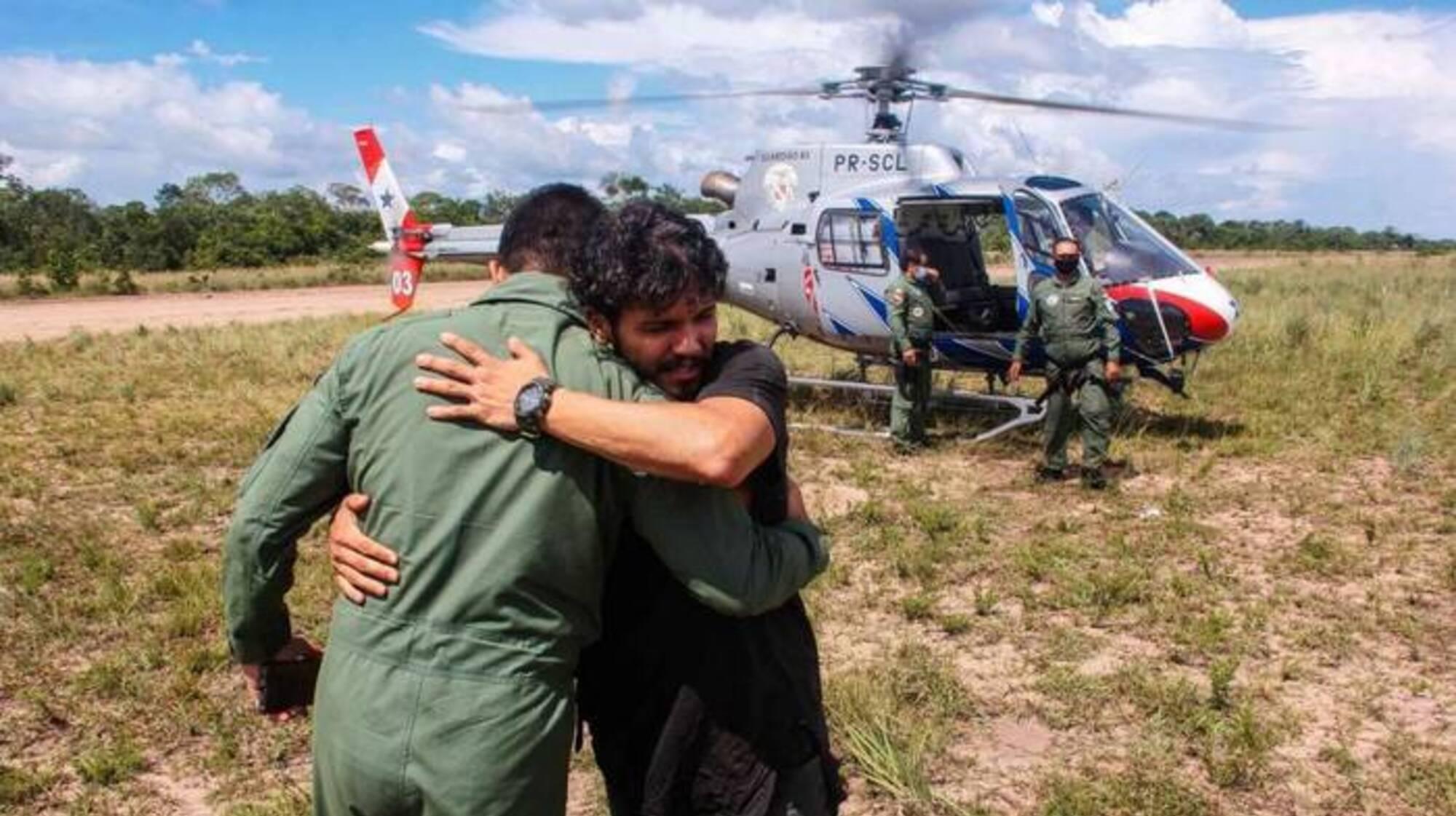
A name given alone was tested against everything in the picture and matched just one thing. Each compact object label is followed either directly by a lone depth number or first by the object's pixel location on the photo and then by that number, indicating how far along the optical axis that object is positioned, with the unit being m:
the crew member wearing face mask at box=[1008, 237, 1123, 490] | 8.02
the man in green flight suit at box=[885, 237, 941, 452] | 9.20
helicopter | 8.88
